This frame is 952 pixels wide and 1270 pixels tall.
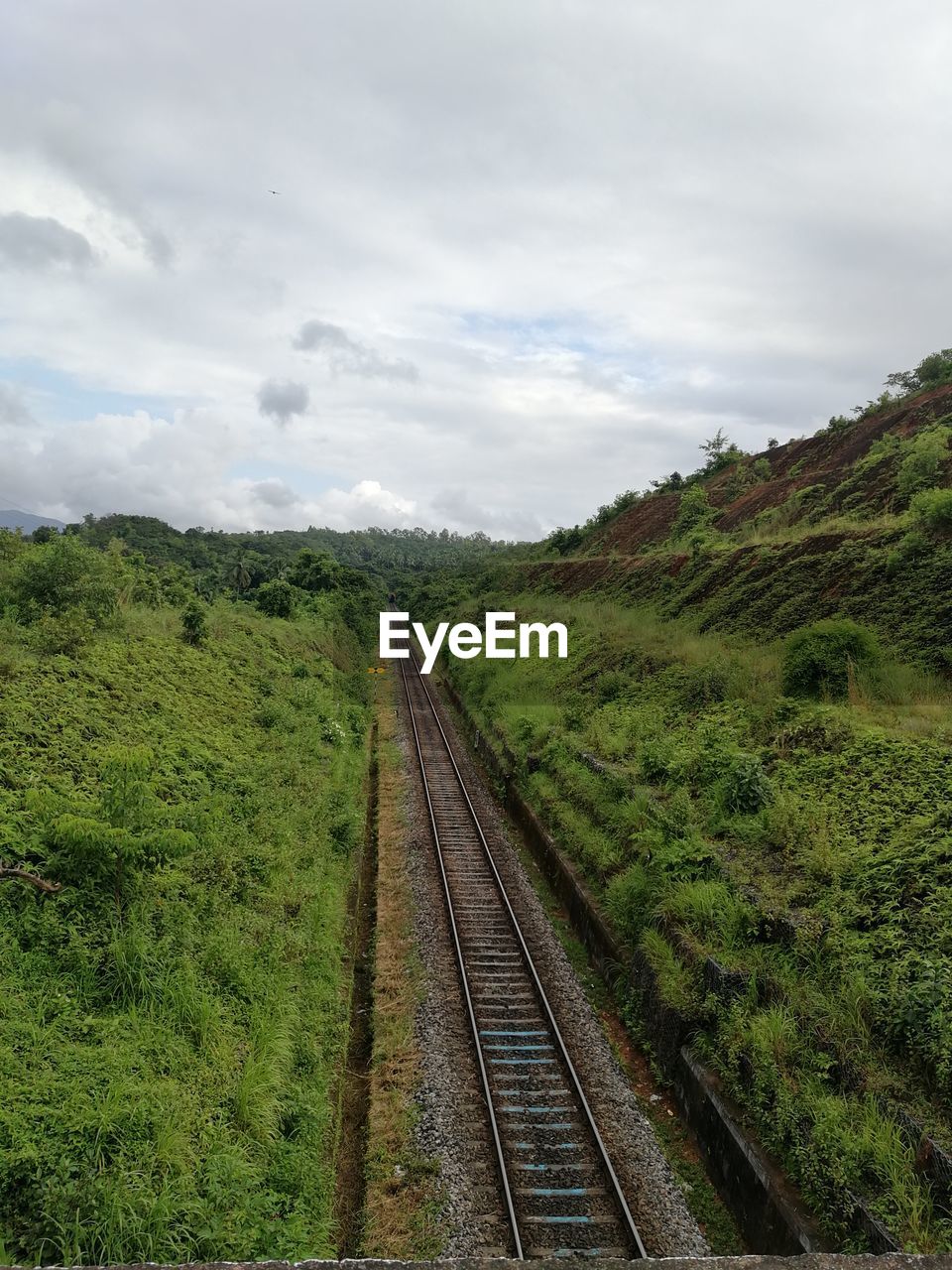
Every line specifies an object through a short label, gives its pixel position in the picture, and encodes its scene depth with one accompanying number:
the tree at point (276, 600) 31.31
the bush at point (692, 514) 40.16
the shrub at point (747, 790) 11.64
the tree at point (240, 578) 52.23
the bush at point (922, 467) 22.83
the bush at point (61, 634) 12.79
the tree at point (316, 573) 43.69
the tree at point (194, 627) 18.38
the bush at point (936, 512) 17.05
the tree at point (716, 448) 54.56
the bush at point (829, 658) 14.36
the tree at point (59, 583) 14.35
